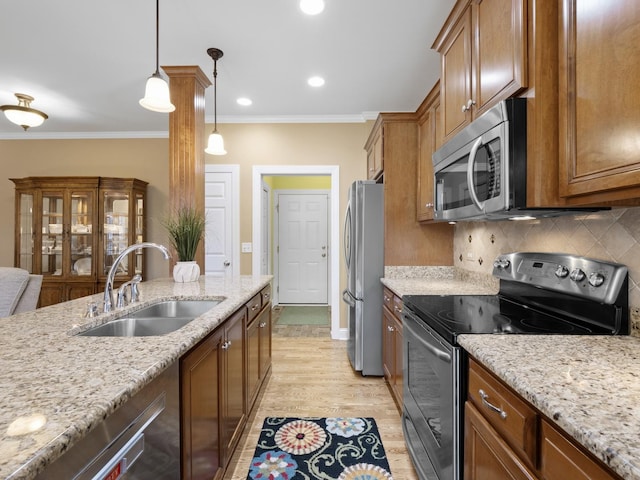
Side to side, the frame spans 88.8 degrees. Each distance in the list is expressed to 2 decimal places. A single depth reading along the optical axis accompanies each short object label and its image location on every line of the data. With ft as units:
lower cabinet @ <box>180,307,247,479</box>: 3.65
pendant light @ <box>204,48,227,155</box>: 9.10
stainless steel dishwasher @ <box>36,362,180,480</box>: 2.02
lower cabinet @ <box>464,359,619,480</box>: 2.15
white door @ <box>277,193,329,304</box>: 18.47
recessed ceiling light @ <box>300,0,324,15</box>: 6.53
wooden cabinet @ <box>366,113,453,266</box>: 8.93
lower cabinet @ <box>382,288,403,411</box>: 7.04
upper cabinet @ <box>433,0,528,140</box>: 3.87
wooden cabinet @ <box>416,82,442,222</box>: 7.61
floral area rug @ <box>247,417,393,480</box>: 5.46
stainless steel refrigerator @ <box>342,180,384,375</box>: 8.97
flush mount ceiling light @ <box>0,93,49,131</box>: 9.53
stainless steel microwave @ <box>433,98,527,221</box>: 3.85
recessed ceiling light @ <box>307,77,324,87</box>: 9.57
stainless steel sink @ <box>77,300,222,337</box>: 4.49
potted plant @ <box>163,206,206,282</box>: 7.78
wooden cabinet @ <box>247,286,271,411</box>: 6.64
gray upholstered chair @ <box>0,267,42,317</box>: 7.68
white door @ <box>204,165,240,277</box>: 12.62
